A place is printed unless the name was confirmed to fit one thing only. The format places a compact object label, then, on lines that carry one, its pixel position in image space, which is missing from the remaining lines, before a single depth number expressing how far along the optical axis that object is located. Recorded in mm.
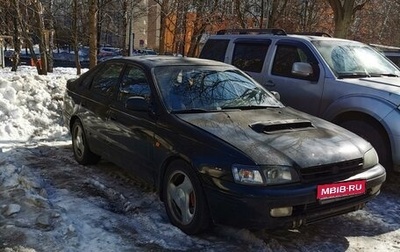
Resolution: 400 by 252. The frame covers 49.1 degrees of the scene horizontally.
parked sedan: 3424
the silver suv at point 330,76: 5285
